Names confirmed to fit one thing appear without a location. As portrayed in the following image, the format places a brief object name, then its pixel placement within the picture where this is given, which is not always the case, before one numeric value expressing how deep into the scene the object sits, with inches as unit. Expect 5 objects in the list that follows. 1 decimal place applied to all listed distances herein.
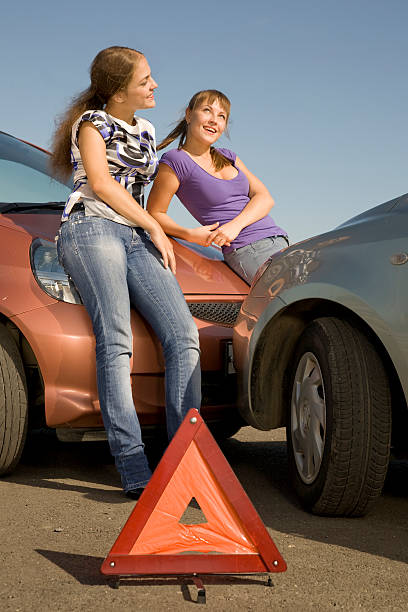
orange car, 287.4
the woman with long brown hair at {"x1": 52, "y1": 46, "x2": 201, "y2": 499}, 274.8
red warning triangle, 194.4
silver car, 228.4
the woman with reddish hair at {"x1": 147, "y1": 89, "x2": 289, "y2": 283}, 331.6
